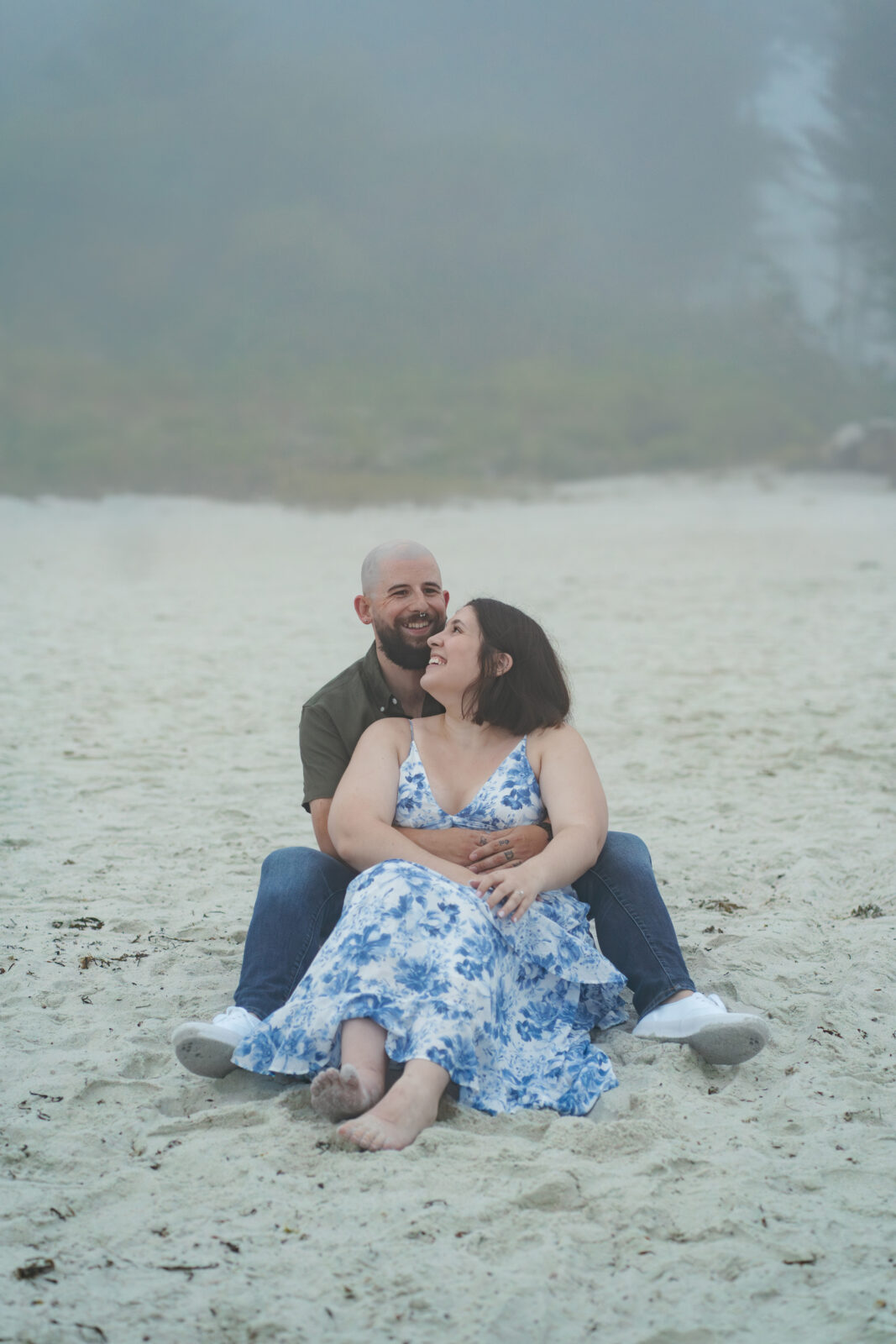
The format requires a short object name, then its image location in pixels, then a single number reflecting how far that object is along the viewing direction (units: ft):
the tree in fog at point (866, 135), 109.19
